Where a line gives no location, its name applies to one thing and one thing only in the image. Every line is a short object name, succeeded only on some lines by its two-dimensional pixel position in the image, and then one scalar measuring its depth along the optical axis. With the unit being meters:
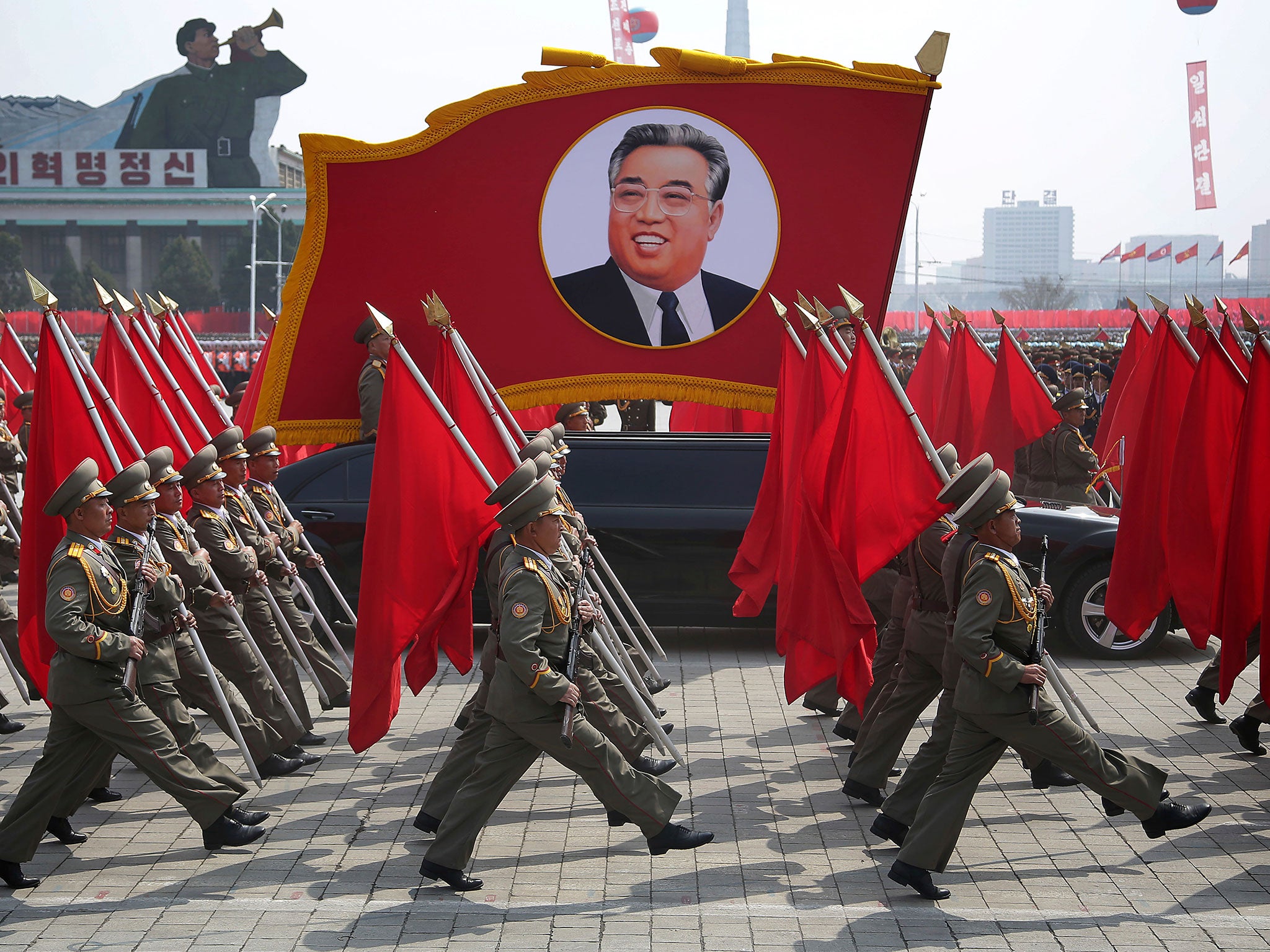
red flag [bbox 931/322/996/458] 24.53
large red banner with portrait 18.98
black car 19.55
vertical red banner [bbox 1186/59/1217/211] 104.00
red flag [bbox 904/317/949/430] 26.95
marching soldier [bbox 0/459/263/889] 11.23
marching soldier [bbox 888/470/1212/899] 10.81
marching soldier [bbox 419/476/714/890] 10.95
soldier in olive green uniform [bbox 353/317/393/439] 18.36
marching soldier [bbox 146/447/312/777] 13.64
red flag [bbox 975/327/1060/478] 23.67
